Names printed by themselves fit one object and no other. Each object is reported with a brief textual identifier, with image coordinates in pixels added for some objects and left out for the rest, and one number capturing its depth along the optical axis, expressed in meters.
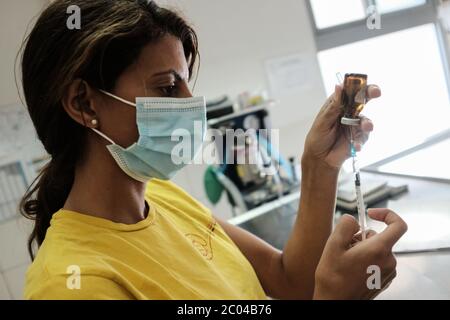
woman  0.46
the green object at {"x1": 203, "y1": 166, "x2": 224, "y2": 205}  2.16
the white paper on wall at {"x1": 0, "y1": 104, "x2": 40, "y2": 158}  2.14
